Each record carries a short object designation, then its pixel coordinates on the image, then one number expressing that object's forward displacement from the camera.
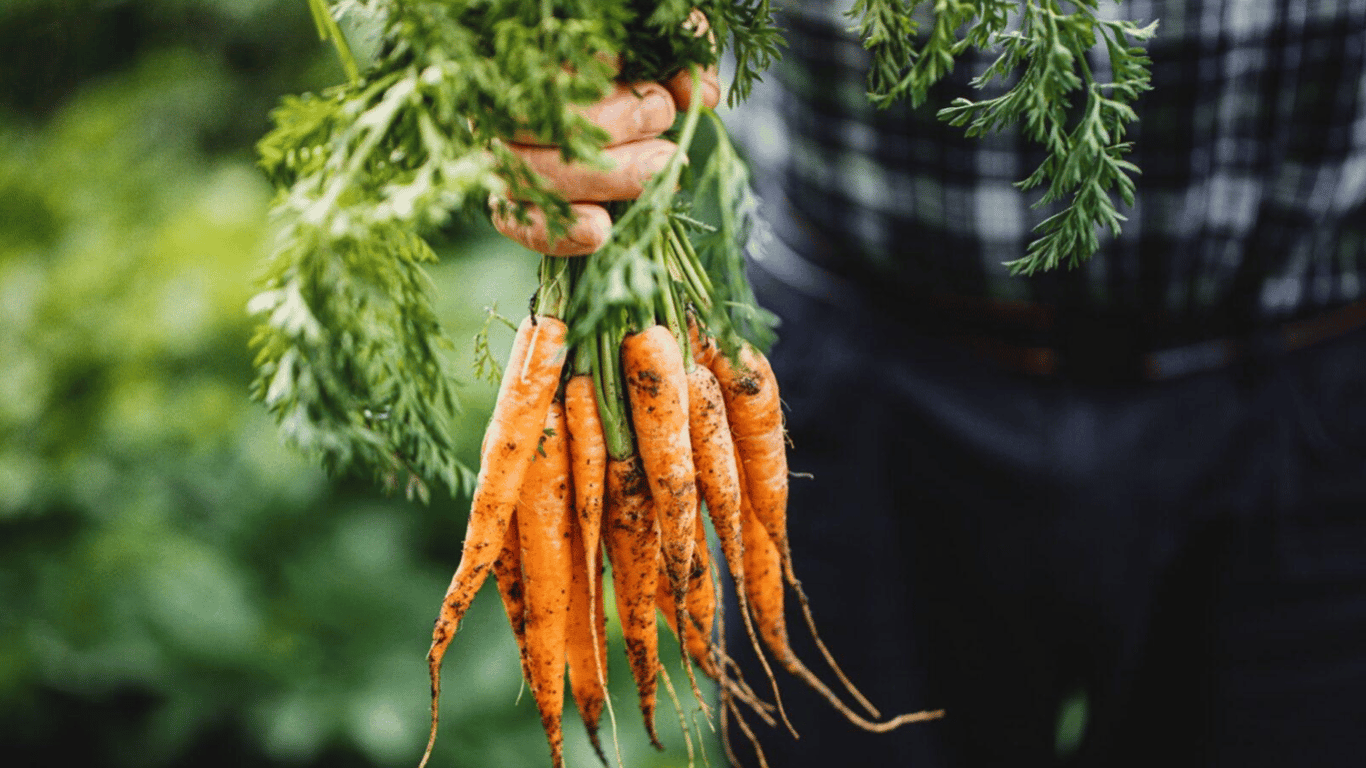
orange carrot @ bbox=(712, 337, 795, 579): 0.88
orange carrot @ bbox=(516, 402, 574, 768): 0.88
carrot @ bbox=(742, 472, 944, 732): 1.04
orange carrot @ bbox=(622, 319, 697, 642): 0.80
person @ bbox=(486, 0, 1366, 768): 1.03
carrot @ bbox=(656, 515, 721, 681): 0.96
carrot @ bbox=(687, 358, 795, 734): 0.86
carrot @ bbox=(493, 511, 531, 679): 0.95
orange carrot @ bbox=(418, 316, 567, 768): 0.82
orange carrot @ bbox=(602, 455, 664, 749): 0.87
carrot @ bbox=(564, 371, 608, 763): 0.84
